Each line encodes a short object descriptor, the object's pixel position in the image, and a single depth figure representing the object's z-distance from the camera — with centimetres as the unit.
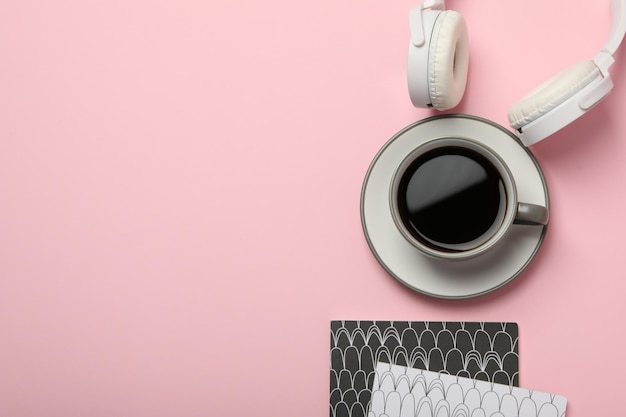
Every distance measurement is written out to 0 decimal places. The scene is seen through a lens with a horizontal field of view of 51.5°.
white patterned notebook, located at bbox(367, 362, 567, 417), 78
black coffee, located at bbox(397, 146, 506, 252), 74
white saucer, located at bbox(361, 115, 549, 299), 77
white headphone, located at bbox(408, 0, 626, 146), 68
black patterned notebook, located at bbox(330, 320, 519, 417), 80
